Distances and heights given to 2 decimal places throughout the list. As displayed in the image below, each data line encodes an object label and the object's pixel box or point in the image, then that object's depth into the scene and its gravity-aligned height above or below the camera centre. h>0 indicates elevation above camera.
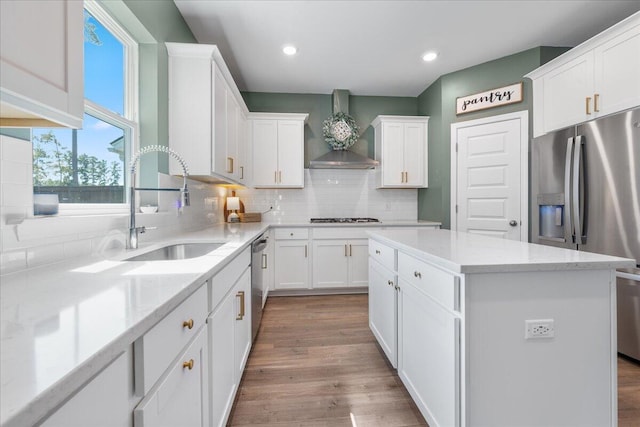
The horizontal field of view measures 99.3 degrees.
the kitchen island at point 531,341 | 1.07 -0.52
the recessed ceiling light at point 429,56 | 3.05 +1.77
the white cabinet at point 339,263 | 3.52 -0.67
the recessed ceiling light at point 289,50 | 2.86 +1.72
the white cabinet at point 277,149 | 3.67 +0.85
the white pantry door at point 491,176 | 2.97 +0.41
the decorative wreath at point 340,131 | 3.79 +1.13
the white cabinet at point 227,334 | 1.17 -0.63
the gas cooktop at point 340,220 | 3.77 -0.12
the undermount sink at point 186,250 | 1.71 -0.25
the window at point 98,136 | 1.29 +0.43
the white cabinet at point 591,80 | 2.01 +1.12
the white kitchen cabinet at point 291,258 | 3.46 -0.60
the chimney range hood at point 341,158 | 3.68 +0.74
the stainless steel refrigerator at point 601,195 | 1.89 +0.13
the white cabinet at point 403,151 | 3.83 +0.86
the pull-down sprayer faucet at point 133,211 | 1.45 +0.00
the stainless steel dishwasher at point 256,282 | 2.13 -0.59
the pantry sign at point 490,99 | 3.00 +1.31
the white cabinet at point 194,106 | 2.15 +0.85
